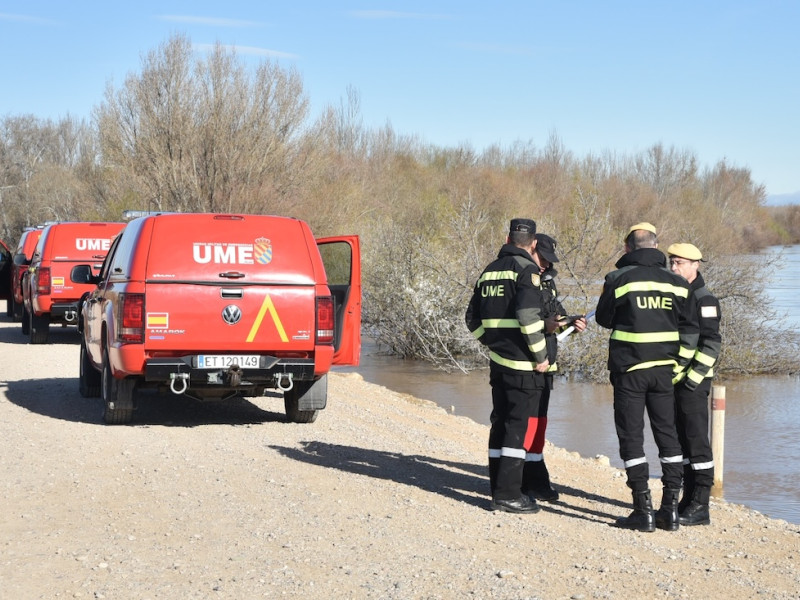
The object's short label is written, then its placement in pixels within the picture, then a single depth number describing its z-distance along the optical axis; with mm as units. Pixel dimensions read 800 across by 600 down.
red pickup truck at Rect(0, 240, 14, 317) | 22625
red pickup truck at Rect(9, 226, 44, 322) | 21688
